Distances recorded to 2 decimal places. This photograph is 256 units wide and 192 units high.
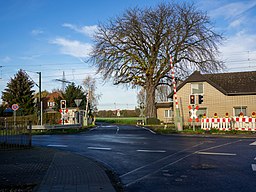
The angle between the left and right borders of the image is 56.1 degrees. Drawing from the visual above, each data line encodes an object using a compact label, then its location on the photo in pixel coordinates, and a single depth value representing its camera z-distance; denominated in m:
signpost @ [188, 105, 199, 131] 17.67
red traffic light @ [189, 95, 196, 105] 18.17
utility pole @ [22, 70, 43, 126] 26.45
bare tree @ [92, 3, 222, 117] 28.96
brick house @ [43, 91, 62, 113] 71.44
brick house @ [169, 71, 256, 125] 27.54
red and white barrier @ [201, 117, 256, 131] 17.05
